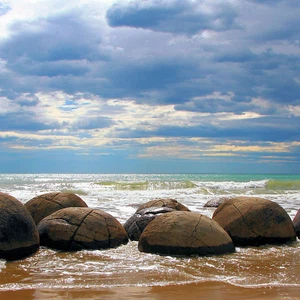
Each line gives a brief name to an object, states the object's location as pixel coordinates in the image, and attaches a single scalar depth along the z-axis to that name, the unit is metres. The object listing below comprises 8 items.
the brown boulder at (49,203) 9.73
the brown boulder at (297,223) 9.43
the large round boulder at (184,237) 7.02
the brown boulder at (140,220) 8.88
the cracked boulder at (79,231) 7.72
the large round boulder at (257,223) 8.42
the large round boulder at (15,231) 6.82
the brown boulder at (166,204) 10.10
